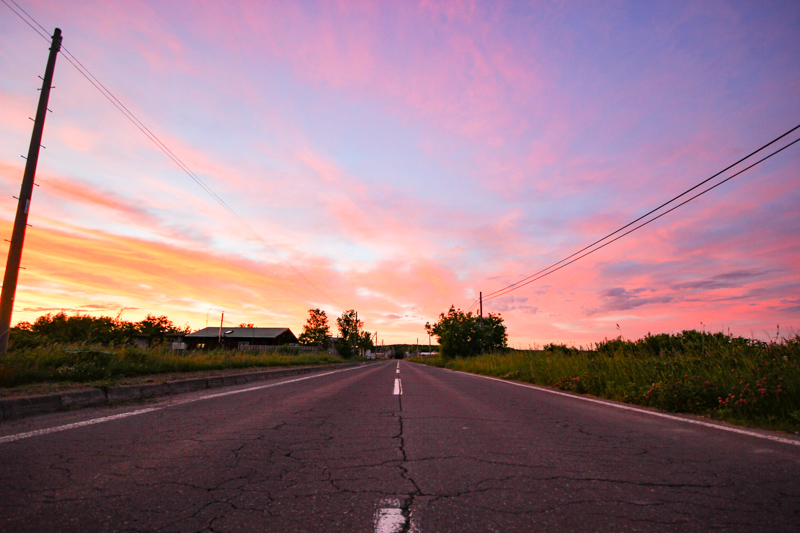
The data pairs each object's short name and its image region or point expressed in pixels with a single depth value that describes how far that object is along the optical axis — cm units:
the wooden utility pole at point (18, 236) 857
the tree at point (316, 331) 6938
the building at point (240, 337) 6116
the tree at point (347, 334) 7638
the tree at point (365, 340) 10884
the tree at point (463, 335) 4050
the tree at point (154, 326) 5906
